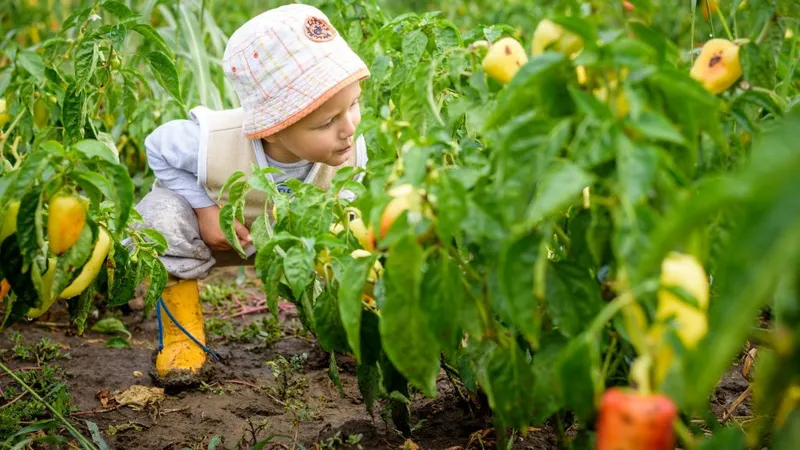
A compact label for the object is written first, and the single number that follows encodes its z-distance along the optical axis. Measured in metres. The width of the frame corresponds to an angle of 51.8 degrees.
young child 2.05
